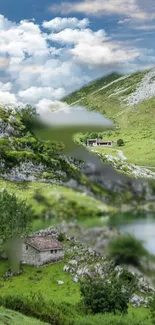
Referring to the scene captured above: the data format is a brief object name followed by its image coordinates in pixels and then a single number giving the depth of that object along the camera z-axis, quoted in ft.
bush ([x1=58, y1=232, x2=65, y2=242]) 263.29
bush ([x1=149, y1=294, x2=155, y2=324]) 133.18
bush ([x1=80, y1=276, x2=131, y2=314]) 147.54
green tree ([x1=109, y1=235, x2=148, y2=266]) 231.71
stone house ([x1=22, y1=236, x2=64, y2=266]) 231.50
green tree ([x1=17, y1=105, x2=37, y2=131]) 389.80
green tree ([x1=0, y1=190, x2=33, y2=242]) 223.71
